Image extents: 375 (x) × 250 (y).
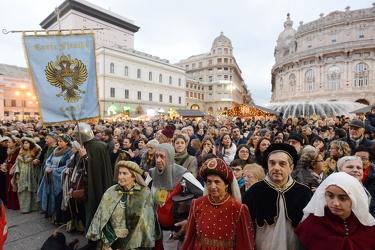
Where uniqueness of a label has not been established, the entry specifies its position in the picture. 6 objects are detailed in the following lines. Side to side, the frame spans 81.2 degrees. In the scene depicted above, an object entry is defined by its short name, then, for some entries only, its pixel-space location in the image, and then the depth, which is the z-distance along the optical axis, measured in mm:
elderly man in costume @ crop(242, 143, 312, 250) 2203
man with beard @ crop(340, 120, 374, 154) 4977
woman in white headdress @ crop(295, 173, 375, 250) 1776
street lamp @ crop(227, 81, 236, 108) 61688
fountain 27281
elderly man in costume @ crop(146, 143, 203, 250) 3074
